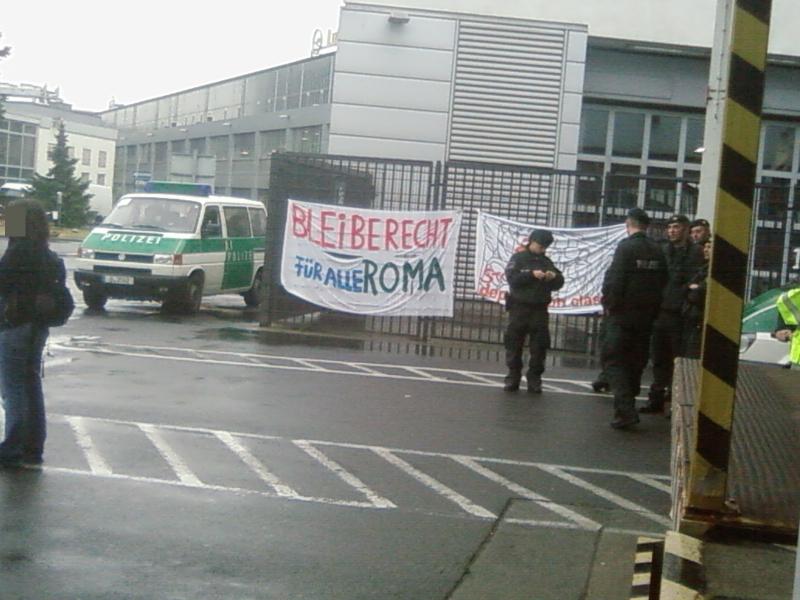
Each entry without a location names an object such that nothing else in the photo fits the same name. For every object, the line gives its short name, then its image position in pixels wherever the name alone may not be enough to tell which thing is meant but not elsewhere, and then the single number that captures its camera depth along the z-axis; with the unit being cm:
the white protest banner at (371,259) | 1714
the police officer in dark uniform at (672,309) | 1176
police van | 1928
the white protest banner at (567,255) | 1652
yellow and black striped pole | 483
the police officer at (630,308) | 1082
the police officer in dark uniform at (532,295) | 1270
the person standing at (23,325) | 816
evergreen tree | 5228
